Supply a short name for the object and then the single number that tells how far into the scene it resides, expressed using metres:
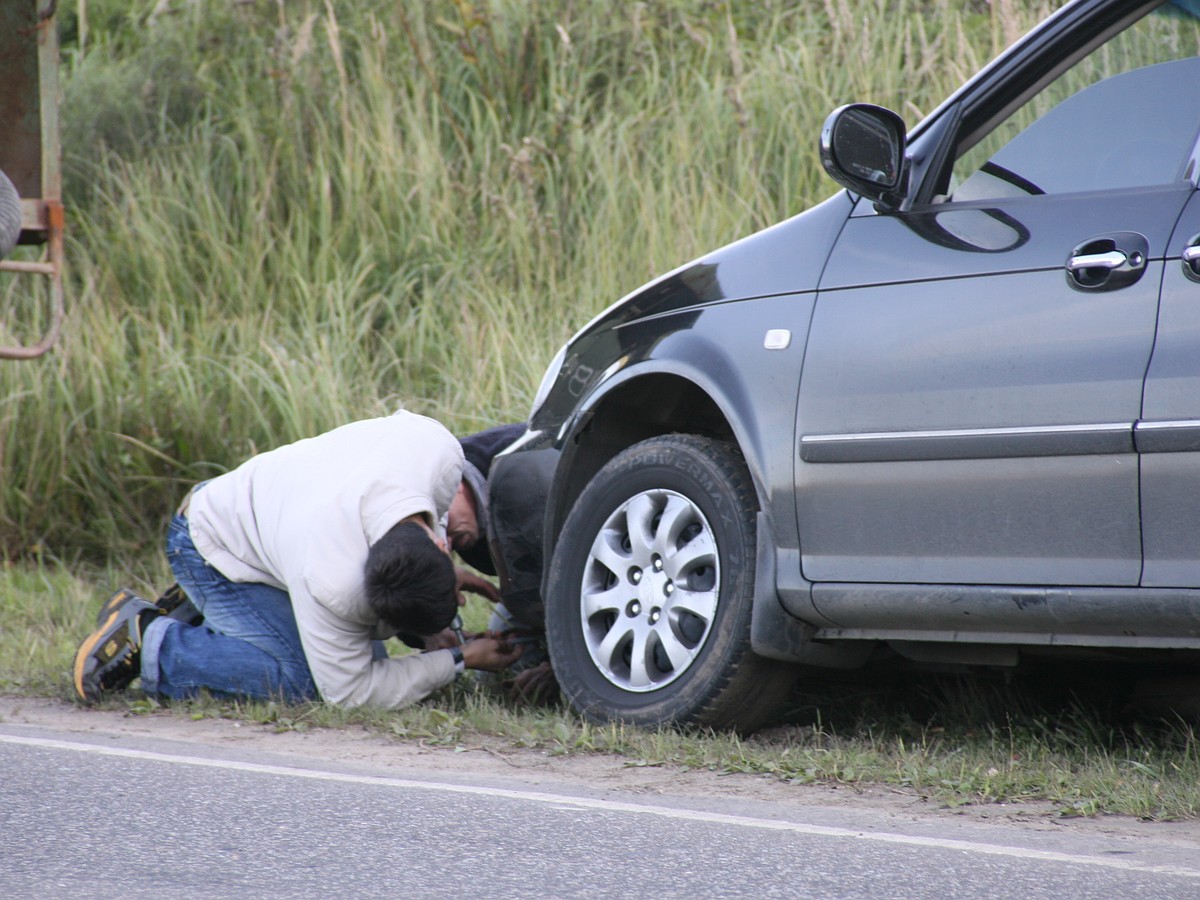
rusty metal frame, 15.30
